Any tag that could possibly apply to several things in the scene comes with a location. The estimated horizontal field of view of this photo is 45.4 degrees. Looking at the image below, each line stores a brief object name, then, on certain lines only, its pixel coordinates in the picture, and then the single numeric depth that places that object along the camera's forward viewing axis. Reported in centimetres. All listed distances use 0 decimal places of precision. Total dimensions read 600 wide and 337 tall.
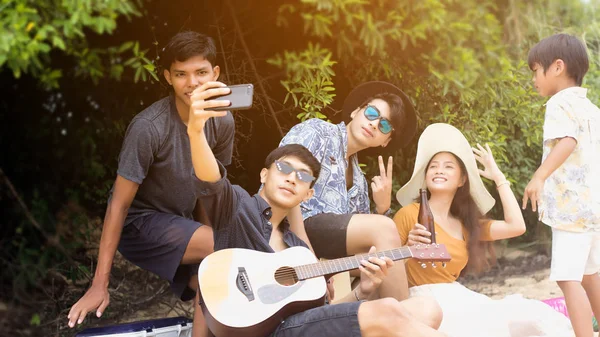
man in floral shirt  359
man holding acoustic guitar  278
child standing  379
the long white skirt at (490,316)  383
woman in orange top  388
